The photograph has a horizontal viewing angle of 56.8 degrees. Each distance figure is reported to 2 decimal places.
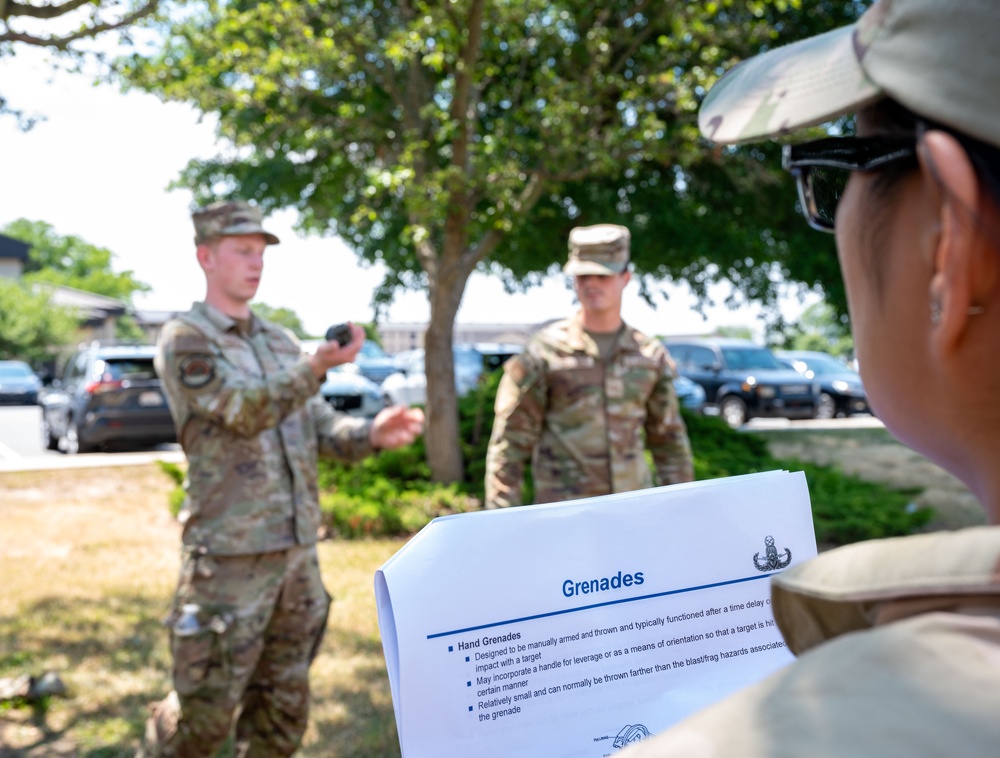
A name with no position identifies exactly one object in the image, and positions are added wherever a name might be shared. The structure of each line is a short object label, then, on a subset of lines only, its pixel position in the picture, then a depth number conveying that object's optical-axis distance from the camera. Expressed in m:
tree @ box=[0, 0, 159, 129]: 4.07
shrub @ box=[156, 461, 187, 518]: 8.50
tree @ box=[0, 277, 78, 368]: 43.25
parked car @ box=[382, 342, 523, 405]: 14.77
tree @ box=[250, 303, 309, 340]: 86.12
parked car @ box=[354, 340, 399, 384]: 26.10
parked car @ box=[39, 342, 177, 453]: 13.70
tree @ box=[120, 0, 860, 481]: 7.77
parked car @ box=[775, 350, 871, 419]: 20.70
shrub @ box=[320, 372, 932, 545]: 7.96
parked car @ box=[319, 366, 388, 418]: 14.70
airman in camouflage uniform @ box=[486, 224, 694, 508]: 3.96
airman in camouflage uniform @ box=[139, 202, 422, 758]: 3.14
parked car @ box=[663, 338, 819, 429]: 18.80
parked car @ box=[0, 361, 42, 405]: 28.83
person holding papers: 0.54
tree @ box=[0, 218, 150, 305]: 79.62
